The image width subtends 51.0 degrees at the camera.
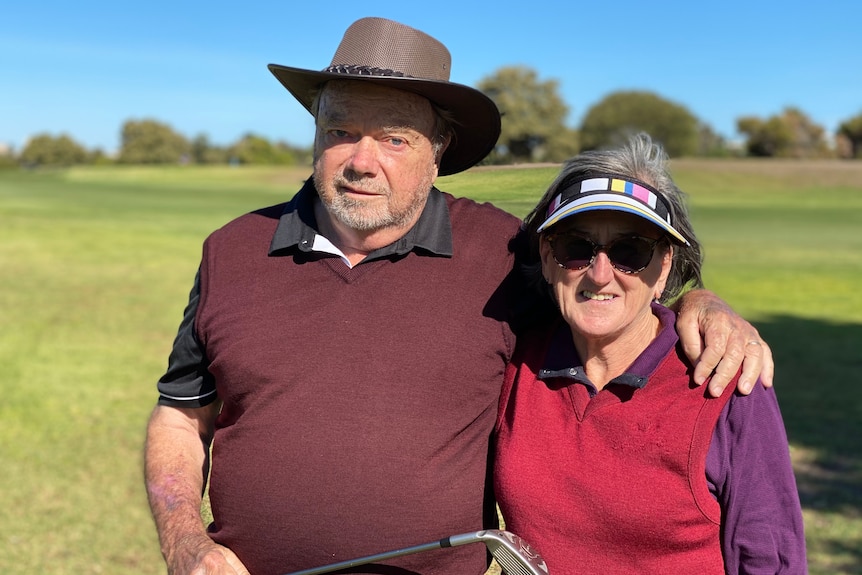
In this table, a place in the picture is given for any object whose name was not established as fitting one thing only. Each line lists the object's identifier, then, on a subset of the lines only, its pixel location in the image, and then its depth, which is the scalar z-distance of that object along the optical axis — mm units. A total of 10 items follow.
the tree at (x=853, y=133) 103488
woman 2275
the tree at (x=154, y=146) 133500
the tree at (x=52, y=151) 134000
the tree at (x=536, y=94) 57781
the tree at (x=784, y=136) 104438
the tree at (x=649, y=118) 114062
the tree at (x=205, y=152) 130625
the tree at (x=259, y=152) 125062
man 2586
